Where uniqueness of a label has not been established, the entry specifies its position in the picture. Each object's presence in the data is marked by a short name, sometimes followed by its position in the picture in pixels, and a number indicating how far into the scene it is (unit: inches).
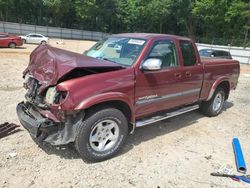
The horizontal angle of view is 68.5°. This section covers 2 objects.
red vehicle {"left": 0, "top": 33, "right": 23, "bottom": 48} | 604.9
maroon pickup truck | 104.2
